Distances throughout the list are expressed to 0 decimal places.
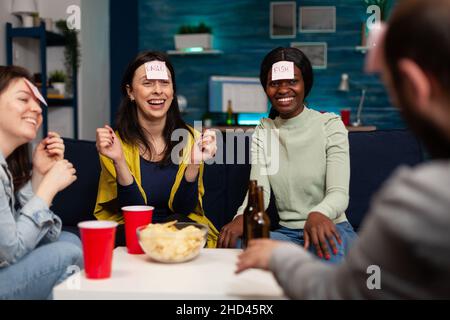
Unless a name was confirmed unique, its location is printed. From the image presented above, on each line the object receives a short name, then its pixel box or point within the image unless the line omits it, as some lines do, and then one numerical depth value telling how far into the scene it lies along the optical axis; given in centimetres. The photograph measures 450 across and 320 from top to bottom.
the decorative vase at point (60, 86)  454
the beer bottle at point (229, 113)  536
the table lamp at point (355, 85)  529
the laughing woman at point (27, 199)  141
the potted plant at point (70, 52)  459
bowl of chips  143
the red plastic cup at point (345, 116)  518
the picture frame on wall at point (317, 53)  543
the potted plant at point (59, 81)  455
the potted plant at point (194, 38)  548
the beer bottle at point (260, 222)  144
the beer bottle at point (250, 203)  145
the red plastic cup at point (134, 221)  153
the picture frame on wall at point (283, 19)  546
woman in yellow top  202
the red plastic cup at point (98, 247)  125
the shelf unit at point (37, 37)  413
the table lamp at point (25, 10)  419
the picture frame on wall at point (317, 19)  541
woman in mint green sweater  202
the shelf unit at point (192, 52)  552
